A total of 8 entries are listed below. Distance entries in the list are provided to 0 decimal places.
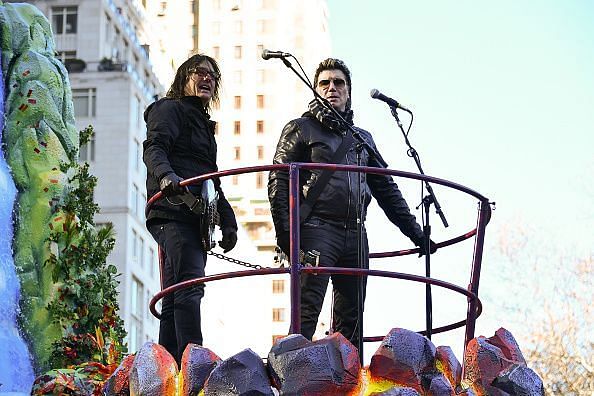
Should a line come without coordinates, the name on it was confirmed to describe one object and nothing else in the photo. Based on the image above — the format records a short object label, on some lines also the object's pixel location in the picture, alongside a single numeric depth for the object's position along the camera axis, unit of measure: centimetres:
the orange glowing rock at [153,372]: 1149
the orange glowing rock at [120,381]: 1192
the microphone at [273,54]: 1255
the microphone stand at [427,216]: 1290
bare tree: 4569
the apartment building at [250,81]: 16567
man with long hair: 1306
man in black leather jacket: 1318
